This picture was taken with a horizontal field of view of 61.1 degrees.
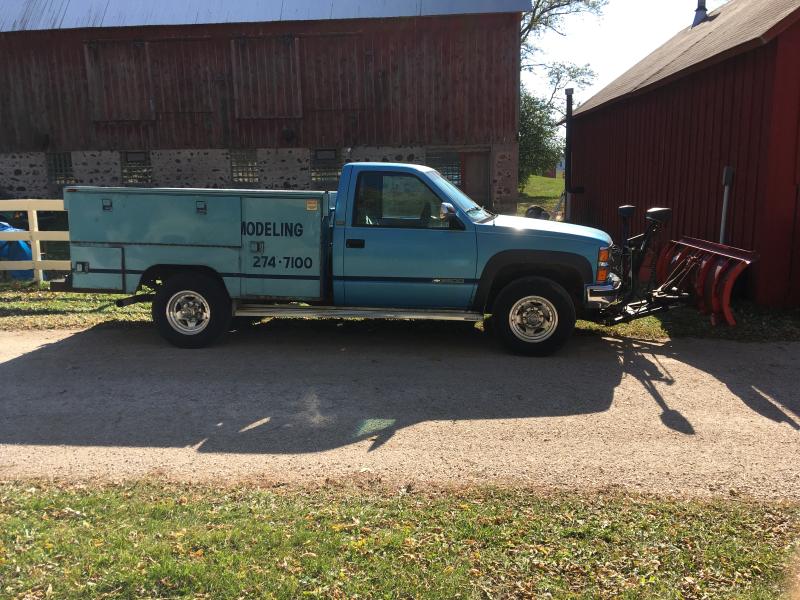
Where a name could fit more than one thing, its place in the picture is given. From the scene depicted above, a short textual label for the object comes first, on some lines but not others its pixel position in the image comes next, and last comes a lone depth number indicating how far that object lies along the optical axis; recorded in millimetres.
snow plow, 7660
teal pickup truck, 7113
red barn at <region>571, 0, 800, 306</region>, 9227
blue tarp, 11597
